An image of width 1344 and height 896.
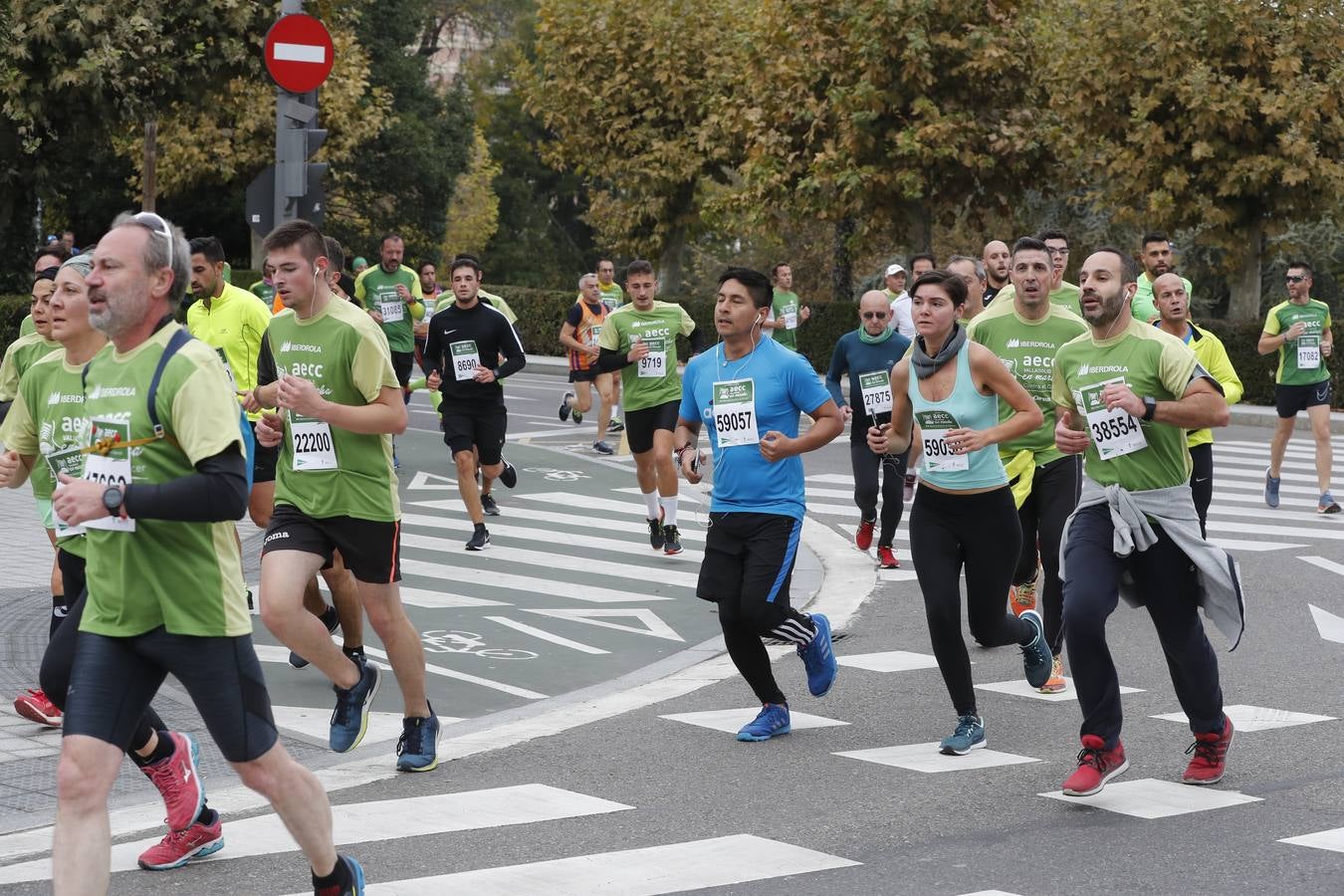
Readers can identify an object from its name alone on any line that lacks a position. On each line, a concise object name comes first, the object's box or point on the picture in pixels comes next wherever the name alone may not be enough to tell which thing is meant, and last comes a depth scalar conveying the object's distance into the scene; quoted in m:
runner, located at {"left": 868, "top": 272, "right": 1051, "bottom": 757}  7.30
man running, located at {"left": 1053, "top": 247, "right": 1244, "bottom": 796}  6.54
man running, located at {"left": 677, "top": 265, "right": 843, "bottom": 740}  7.48
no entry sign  12.02
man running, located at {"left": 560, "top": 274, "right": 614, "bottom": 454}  18.72
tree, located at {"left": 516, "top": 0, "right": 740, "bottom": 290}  38.06
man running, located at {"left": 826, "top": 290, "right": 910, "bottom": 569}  12.27
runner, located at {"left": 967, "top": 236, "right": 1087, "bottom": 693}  8.64
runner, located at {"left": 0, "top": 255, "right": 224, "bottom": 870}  5.44
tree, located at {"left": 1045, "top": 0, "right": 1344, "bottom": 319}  27.61
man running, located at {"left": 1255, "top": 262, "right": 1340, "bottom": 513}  15.47
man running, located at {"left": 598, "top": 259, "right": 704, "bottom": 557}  13.09
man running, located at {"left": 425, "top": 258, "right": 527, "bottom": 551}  13.22
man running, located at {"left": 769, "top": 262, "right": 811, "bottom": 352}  23.20
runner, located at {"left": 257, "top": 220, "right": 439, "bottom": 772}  6.76
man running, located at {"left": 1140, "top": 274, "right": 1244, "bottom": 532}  10.17
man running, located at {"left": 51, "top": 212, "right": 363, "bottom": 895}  4.48
